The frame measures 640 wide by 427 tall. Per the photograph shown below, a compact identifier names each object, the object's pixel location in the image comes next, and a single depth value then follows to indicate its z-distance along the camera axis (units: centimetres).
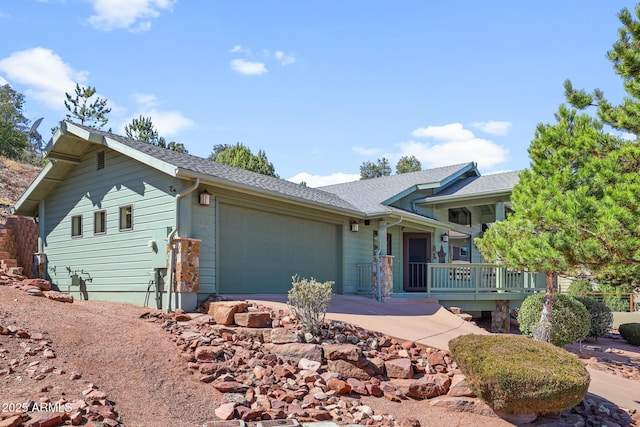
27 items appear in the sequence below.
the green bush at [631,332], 1486
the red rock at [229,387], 598
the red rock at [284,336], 753
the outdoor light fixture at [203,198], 1016
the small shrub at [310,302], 795
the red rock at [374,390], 656
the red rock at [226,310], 838
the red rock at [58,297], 902
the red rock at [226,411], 538
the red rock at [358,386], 651
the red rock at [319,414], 561
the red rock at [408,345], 805
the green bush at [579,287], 2192
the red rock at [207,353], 666
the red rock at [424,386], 675
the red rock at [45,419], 447
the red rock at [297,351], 713
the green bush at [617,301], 2034
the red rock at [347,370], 690
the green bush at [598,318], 1435
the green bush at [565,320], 1137
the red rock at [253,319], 813
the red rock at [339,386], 638
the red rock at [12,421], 435
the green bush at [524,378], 596
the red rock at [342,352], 704
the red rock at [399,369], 715
